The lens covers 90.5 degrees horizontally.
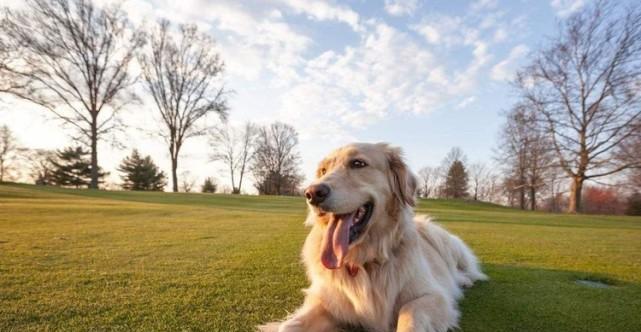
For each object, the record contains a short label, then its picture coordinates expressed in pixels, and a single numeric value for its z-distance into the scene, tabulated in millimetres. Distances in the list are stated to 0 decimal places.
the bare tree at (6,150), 42812
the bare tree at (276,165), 55938
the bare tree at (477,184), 60175
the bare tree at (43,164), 41812
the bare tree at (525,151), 24688
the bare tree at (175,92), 31594
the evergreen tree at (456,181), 56250
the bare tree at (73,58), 22109
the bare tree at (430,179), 63906
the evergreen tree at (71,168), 41906
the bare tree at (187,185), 53938
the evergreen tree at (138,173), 45750
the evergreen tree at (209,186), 50906
